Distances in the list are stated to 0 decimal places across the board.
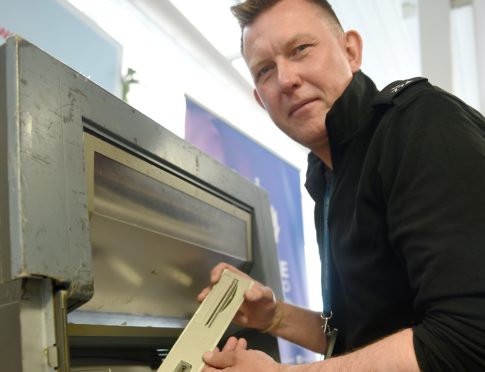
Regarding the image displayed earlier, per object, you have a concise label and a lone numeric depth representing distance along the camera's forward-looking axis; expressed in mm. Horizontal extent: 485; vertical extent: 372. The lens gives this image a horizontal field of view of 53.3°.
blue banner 2298
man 771
